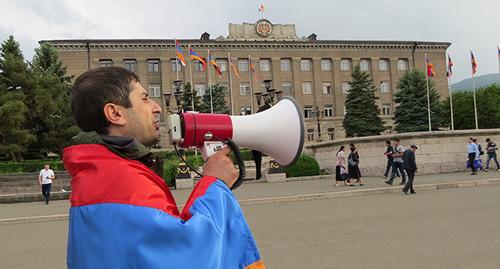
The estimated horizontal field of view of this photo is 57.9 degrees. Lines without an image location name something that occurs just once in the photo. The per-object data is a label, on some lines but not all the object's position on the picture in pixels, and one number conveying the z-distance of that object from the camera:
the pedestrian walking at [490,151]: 22.23
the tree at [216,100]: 58.84
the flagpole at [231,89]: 63.85
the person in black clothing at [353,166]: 18.80
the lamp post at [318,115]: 67.94
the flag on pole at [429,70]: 43.26
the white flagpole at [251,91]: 66.55
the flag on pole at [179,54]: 41.16
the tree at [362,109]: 58.12
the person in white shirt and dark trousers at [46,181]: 18.44
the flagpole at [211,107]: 54.38
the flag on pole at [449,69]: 44.00
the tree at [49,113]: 34.72
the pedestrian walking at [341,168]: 19.00
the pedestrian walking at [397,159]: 17.56
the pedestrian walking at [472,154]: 20.64
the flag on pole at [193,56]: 42.48
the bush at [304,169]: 26.34
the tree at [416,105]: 55.91
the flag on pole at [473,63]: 42.53
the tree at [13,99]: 29.88
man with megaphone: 1.44
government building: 63.19
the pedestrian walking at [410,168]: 14.71
